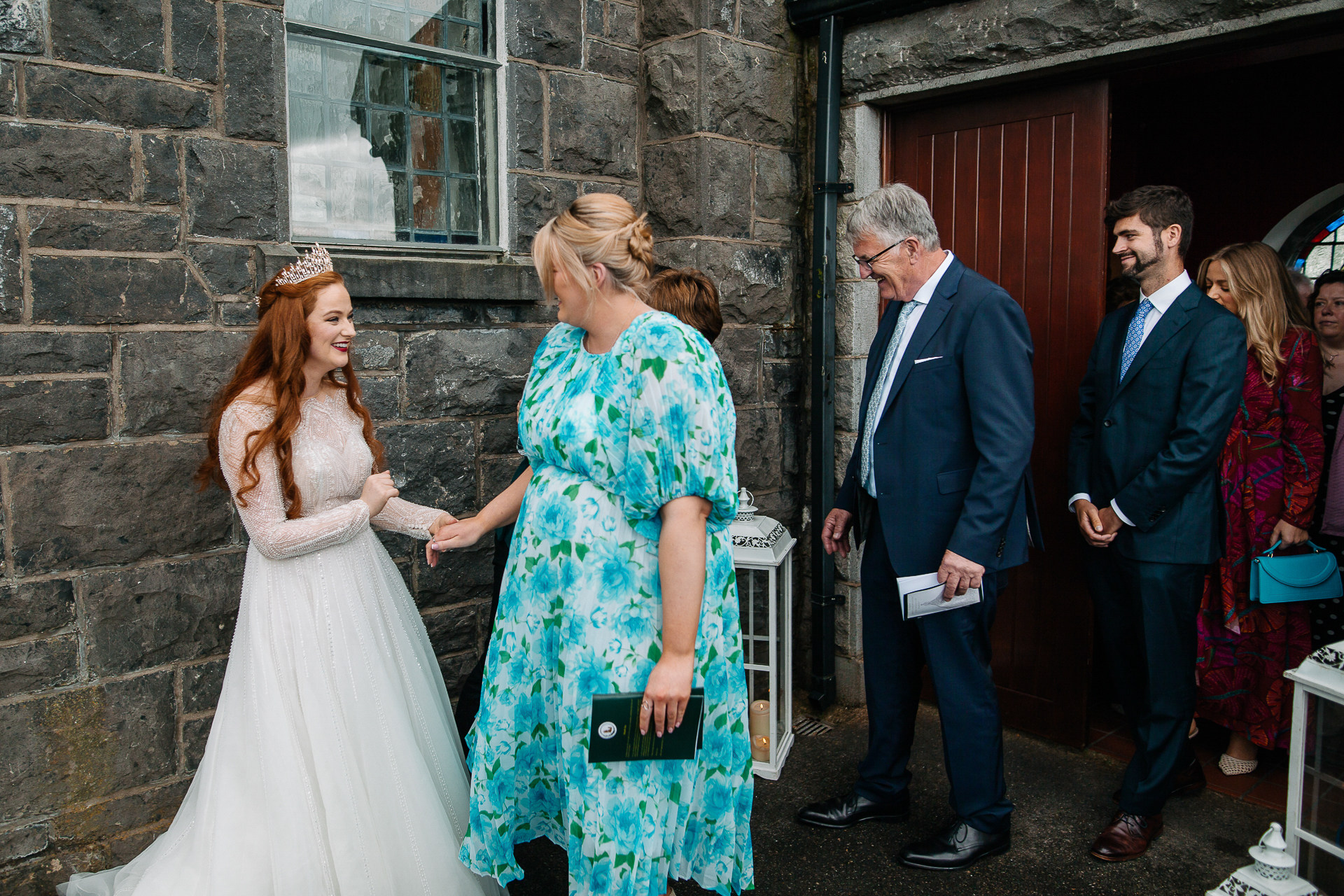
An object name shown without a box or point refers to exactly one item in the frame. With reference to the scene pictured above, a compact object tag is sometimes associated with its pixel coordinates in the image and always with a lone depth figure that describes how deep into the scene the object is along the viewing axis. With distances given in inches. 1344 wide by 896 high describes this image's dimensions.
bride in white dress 94.3
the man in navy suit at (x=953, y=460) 107.9
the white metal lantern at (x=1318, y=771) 87.7
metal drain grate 157.9
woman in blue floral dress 81.8
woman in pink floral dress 137.1
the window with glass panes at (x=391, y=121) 128.1
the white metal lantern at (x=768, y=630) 140.6
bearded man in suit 112.2
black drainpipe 157.4
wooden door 141.3
